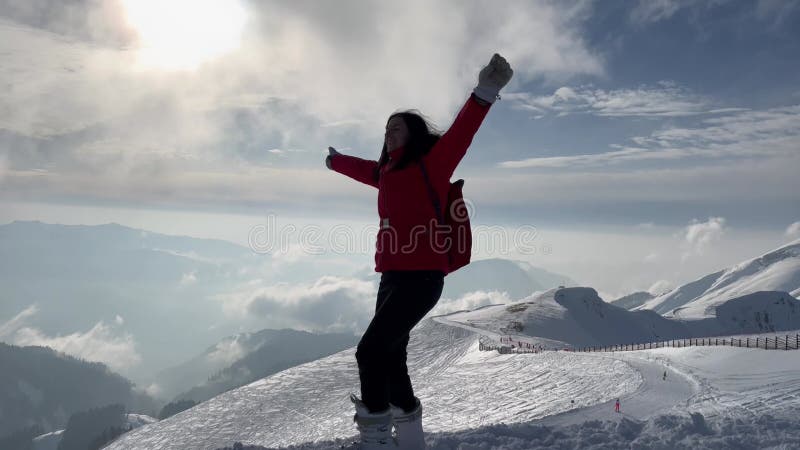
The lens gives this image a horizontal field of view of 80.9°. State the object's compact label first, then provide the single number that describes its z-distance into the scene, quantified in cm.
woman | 421
